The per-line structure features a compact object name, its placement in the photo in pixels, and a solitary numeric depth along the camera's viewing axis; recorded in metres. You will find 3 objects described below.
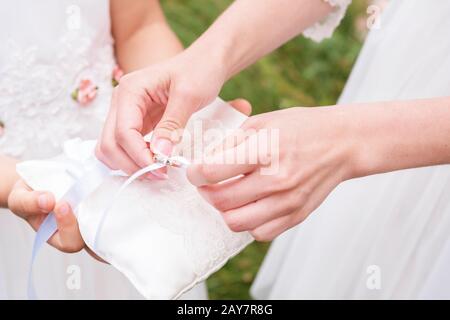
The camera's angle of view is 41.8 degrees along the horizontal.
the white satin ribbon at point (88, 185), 0.90
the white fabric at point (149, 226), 0.89
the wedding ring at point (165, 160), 0.90
